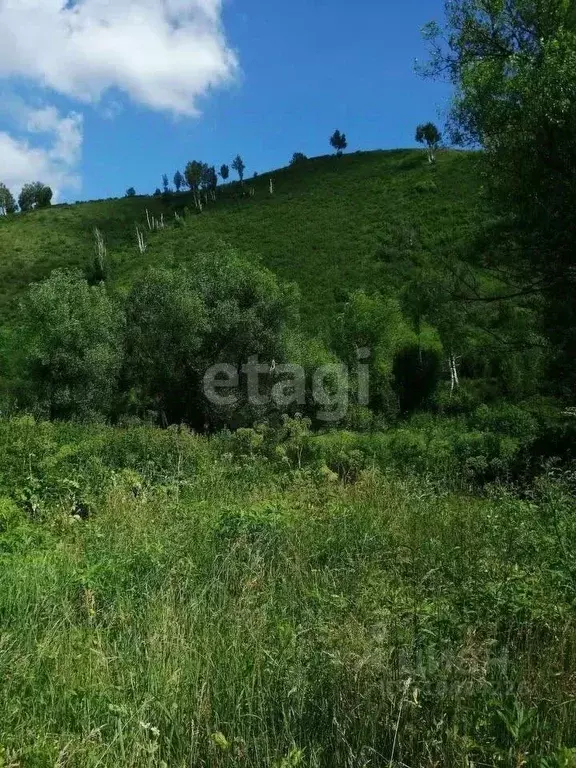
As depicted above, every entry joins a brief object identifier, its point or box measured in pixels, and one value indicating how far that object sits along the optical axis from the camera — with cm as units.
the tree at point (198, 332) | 2508
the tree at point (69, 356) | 2555
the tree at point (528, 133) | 1092
